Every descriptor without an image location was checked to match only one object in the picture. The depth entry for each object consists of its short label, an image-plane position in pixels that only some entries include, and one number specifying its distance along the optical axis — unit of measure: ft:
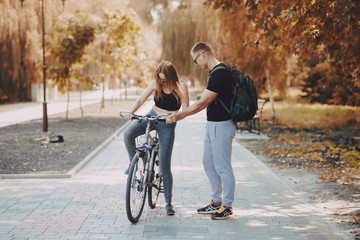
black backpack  18.78
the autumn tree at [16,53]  98.48
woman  19.76
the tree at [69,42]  63.10
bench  56.34
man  18.84
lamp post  53.15
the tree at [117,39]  85.05
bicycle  18.57
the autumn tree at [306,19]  24.14
